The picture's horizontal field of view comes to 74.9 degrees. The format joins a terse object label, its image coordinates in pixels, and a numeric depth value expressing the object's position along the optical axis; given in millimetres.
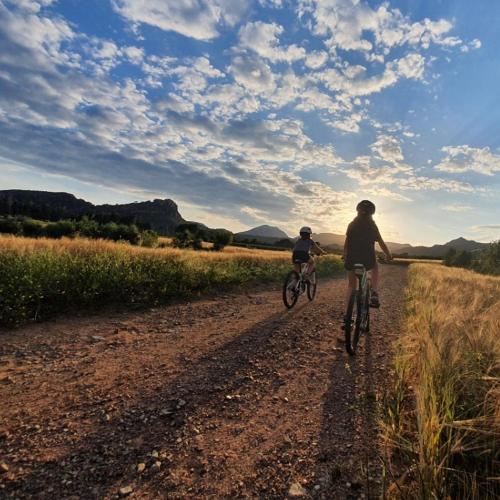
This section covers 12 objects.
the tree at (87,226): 40112
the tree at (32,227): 60719
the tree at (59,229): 52219
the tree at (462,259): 75875
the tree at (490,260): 45378
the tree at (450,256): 78219
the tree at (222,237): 78725
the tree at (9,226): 61038
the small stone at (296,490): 2543
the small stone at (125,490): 2460
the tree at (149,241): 26812
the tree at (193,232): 33469
